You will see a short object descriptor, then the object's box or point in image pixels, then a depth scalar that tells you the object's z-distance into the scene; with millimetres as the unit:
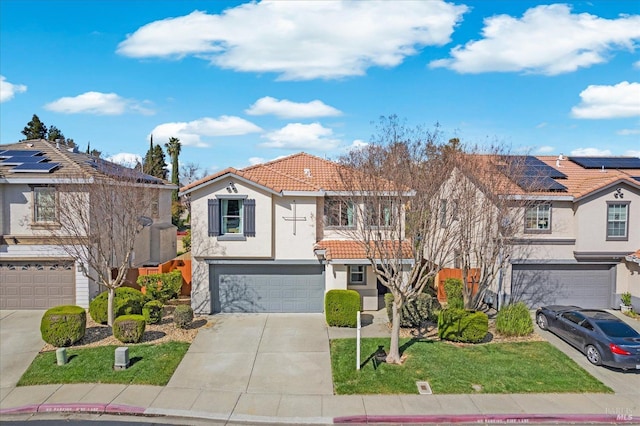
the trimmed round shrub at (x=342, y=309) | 17156
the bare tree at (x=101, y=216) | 16562
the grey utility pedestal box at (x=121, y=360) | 13227
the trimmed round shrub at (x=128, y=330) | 15062
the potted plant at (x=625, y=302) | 19381
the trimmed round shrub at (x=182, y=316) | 16578
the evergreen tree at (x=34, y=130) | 49719
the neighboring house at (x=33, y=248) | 18750
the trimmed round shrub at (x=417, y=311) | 16750
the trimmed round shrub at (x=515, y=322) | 16000
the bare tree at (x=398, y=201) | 14016
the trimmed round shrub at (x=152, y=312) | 16875
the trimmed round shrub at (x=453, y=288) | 20391
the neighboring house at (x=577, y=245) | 19094
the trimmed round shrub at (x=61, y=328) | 14656
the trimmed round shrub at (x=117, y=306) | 16797
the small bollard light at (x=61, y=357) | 13508
